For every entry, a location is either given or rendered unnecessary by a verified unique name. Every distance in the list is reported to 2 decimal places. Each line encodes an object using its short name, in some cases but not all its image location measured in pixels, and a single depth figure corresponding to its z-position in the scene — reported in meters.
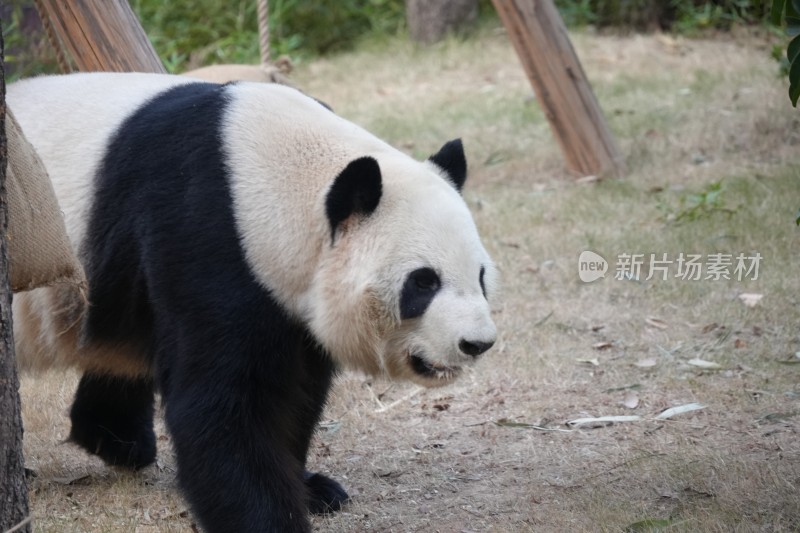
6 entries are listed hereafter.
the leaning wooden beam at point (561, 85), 14.67
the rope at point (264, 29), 11.73
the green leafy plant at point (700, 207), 13.09
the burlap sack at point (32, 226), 5.66
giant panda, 5.98
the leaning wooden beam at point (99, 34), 9.40
